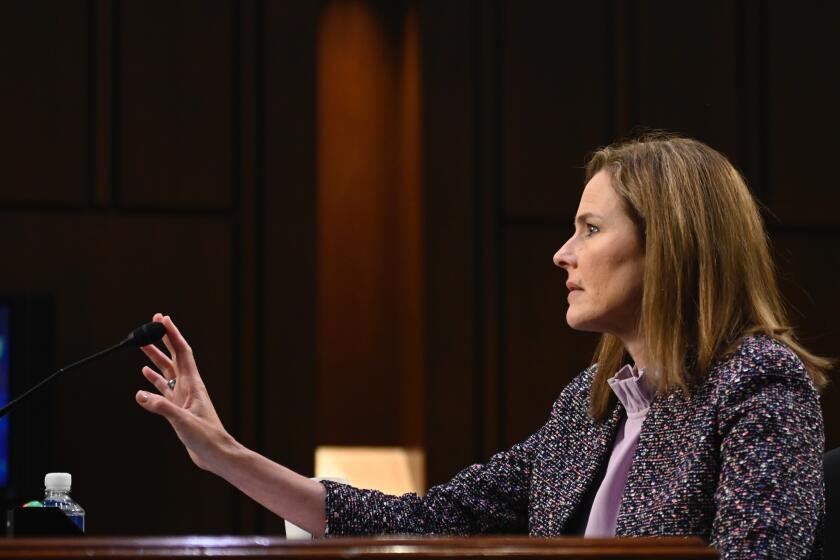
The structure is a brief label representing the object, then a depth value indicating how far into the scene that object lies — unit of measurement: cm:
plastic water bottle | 402
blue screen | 789
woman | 343
